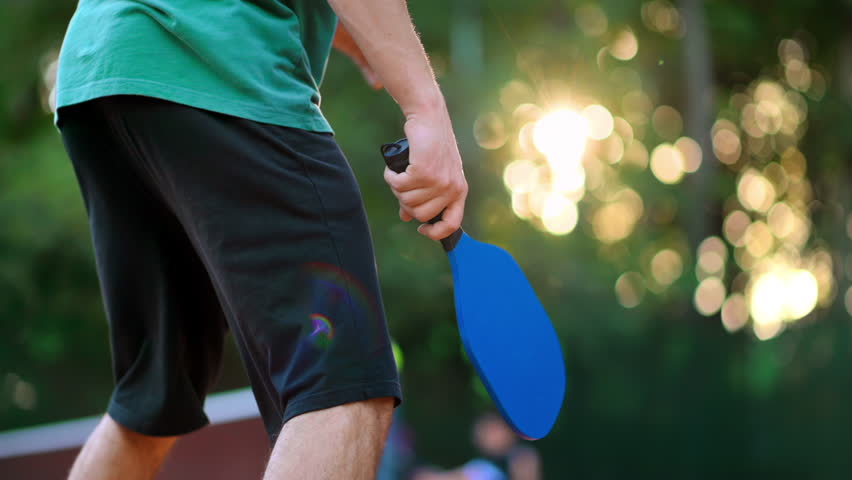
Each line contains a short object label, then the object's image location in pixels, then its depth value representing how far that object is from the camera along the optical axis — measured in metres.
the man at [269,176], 2.83
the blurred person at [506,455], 9.92
